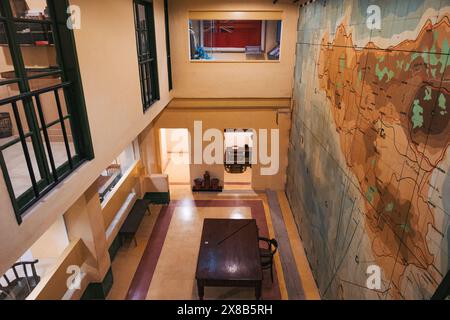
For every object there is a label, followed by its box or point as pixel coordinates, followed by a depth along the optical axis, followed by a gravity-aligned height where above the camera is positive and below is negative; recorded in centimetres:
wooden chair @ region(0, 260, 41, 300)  433 -339
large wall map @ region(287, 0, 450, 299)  255 -114
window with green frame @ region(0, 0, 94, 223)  257 -52
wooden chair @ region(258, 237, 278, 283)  581 -400
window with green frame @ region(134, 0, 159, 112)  567 -10
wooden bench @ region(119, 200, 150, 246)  681 -395
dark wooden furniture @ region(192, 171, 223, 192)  955 -422
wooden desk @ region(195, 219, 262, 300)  508 -369
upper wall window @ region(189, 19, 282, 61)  1152 +25
